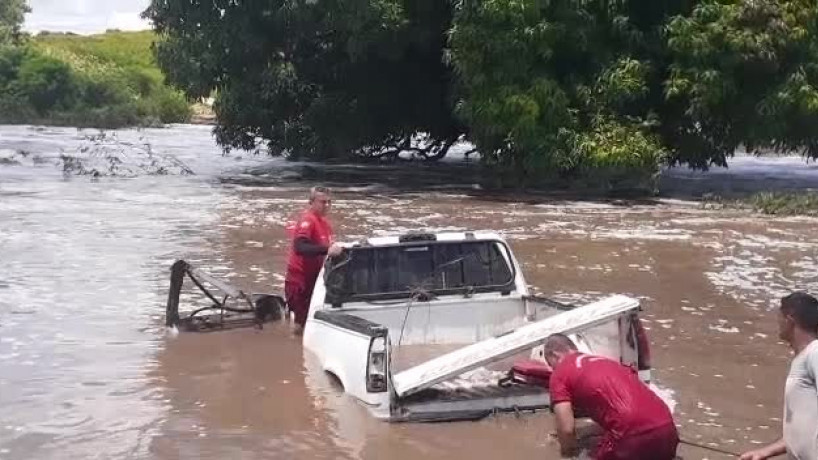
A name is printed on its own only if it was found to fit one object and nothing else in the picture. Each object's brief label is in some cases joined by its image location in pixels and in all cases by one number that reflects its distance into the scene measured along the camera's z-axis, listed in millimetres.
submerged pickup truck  7934
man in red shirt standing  10570
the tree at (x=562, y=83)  25453
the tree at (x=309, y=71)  30469
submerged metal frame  11305
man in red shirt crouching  6250
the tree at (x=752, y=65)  25047
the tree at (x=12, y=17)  81062
